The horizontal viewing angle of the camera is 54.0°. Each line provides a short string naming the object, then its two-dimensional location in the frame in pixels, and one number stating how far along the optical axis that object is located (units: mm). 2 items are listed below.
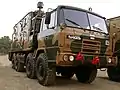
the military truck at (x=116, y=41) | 4942
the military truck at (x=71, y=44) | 3562
